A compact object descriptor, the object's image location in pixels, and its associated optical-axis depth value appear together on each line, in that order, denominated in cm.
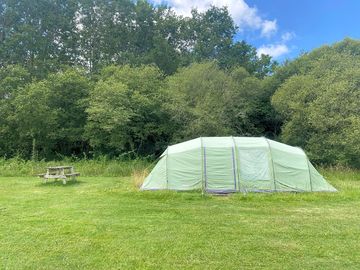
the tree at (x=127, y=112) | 1925
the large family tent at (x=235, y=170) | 1014
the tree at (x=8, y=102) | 2006
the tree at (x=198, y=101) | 1959
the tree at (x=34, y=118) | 1920
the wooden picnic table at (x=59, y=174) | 1158
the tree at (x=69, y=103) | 2088
